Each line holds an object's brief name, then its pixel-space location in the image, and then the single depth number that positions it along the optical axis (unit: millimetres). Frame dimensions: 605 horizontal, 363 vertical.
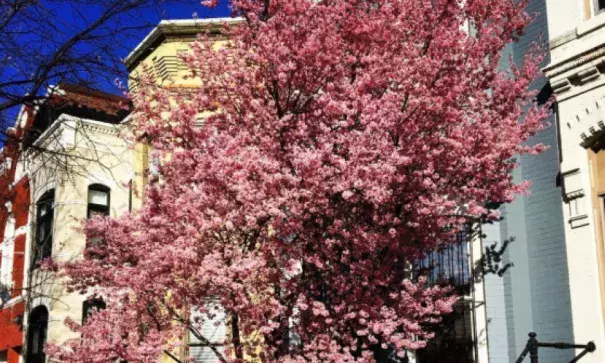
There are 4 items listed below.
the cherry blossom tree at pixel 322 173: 9102
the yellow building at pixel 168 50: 15422
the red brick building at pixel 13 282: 21562
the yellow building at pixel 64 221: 19000
